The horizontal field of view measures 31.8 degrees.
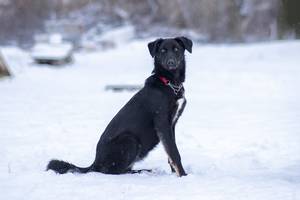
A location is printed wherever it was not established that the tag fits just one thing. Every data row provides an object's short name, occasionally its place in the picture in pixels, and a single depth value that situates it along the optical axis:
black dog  5.69
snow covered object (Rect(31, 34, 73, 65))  22.84
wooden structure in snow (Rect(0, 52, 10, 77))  16.48
